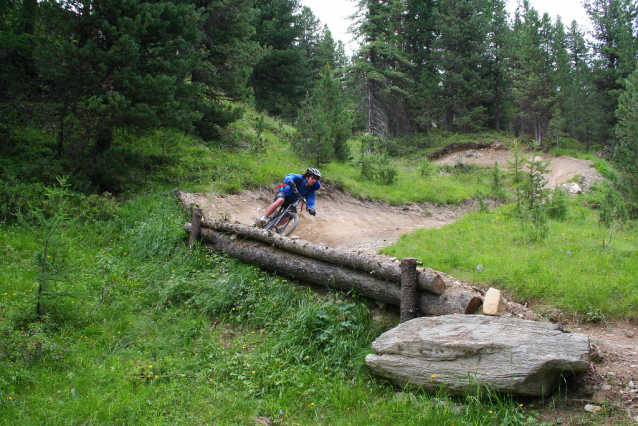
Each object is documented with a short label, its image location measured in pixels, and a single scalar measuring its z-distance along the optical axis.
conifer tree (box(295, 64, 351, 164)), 17.39
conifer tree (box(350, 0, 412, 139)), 29.23
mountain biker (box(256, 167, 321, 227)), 9.40
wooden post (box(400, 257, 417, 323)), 5.17
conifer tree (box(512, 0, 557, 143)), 33.09
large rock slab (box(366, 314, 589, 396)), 3.86
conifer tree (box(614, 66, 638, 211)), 12.81
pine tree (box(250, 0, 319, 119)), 28.78
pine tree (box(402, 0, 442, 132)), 35.12
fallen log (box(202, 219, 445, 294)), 5.20
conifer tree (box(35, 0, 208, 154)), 10.13
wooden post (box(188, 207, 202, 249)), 8.44
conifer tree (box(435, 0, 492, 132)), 35.56
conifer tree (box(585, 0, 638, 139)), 31.30
